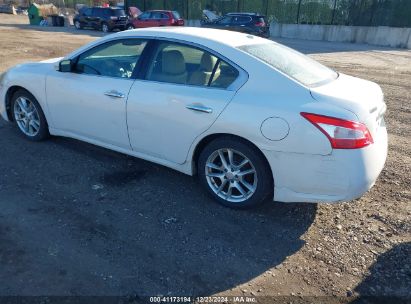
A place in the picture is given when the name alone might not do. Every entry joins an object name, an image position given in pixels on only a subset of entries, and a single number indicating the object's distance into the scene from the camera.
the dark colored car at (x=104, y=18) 26.72
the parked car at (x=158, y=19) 24.92
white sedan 3.12
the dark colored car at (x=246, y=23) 21.44
